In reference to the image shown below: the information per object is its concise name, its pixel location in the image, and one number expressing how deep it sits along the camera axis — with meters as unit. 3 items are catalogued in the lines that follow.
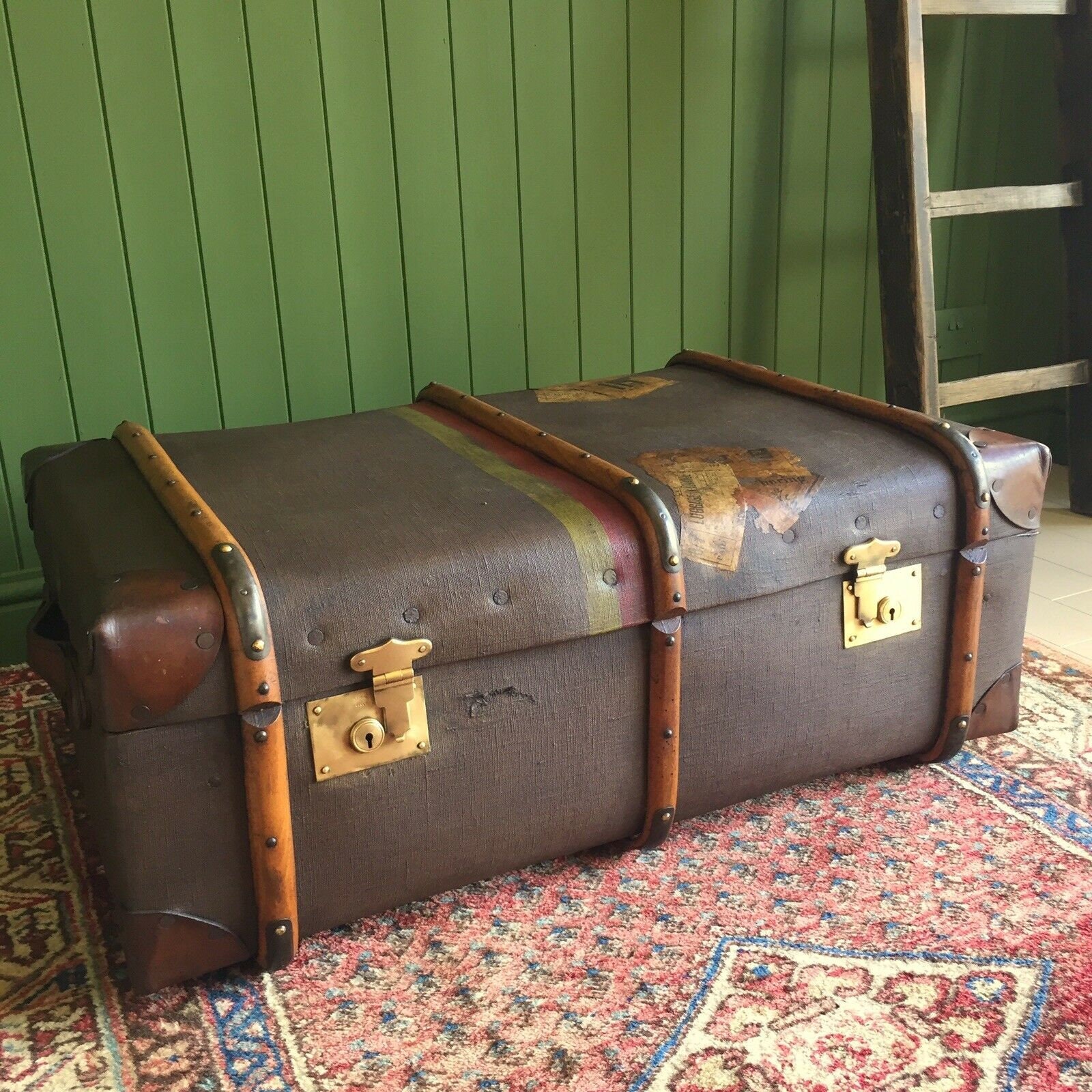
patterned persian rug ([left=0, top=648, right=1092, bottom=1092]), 1.08
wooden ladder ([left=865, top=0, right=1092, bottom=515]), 2.26
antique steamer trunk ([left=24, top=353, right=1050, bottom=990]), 1.12
